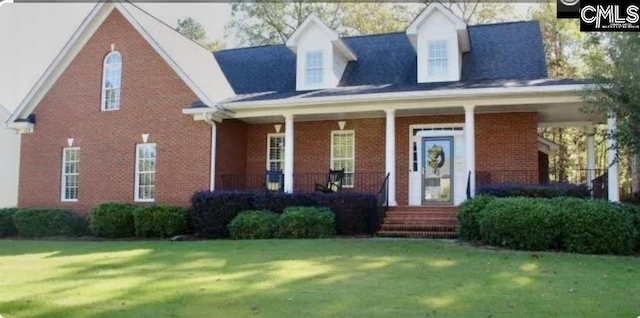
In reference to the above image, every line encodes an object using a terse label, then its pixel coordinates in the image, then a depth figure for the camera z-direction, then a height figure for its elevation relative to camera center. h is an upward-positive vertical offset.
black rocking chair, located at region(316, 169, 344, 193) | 16.44 +0.21
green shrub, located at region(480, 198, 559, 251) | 11.73 -0.66
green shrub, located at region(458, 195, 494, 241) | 12.94 -0.59
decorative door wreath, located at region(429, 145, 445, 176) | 16.94 +0.94
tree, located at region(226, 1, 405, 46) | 30.17 +8.96
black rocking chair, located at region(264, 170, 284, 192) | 17.47 +0.23
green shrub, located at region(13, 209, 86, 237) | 17.53 -1.09
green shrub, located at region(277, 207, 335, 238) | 14.17 -0.86
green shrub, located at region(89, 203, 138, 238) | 16.53 -0.94
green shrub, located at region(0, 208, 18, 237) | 18.16 -1.16
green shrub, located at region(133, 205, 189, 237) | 16.05 -0.92
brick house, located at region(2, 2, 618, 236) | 16.38 +2.19
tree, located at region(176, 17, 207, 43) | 38.41 +10.31
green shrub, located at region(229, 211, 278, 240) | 14.52 -0.92
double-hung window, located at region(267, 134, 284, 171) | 18.92 +1.17
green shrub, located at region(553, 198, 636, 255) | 11.57 -0.75
